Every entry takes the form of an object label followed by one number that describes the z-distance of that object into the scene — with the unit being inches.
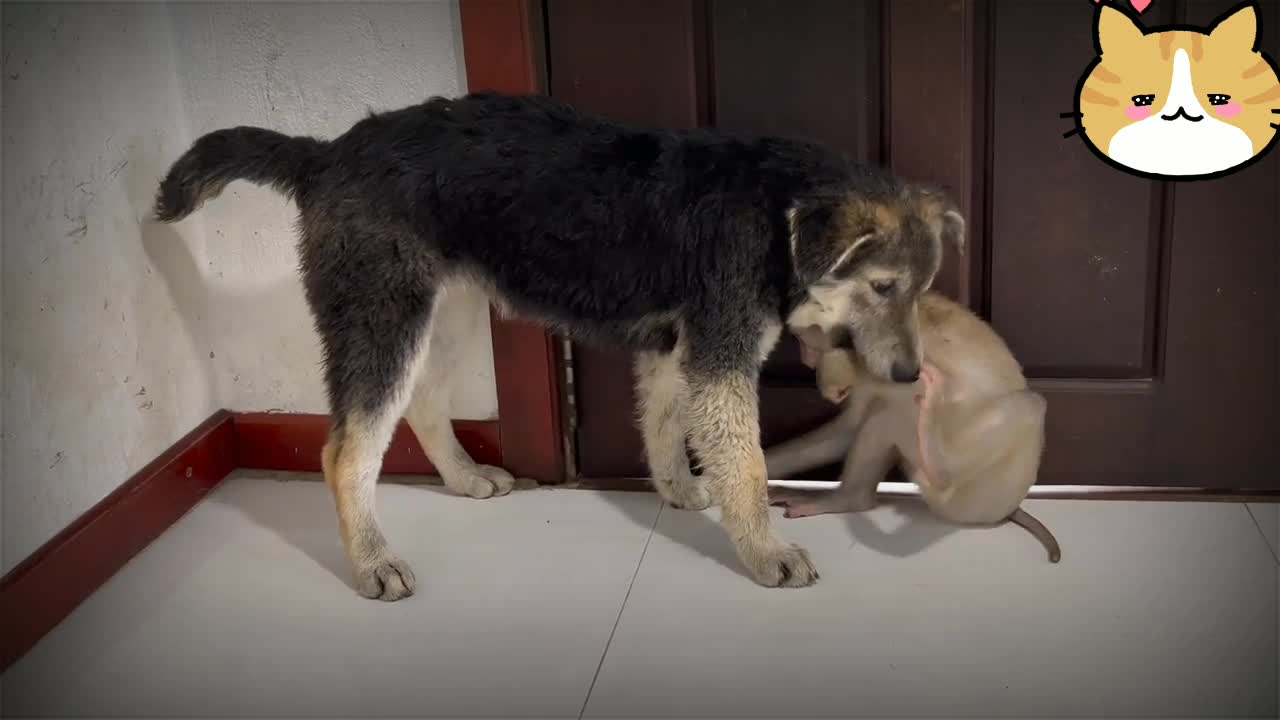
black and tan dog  100.0
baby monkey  107.1
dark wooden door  110.0
